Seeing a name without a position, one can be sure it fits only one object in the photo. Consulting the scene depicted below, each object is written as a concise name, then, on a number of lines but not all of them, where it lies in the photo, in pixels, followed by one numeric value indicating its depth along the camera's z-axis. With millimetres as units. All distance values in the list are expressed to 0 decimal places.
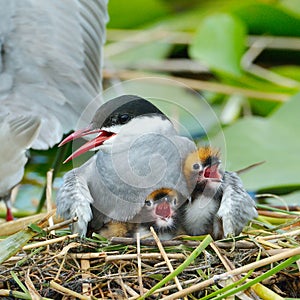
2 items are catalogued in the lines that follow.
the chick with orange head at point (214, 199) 5363
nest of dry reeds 4984
